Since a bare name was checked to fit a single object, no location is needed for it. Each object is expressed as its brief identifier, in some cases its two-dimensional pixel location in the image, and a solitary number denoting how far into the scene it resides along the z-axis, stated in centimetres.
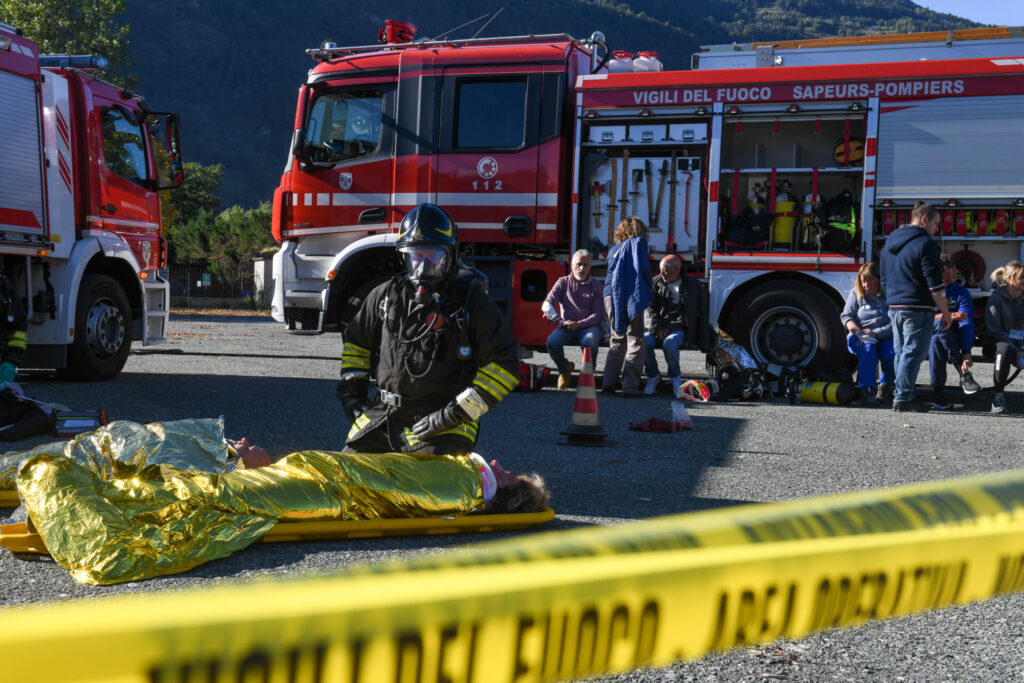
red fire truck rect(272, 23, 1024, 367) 941
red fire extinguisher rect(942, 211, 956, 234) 941
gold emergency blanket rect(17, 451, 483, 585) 347
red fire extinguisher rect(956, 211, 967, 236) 938
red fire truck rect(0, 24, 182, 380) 869
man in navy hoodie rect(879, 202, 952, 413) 805
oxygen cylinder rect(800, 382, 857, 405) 896
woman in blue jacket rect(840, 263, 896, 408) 912
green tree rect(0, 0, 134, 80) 2480
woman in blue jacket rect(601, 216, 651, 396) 929
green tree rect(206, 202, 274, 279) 3078
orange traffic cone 637
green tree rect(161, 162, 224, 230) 6059
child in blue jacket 906
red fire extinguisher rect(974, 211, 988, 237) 933
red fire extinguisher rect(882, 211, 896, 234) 959
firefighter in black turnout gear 431
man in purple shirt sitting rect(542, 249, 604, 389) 960
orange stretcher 367
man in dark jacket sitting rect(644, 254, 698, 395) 946
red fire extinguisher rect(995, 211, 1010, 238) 927
